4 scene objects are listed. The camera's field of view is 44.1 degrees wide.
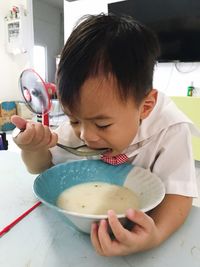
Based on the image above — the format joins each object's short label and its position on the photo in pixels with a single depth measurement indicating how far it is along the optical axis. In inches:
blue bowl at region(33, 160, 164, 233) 16.8
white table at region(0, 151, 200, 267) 12.8
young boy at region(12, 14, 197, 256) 16.5
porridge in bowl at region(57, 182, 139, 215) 16.2
